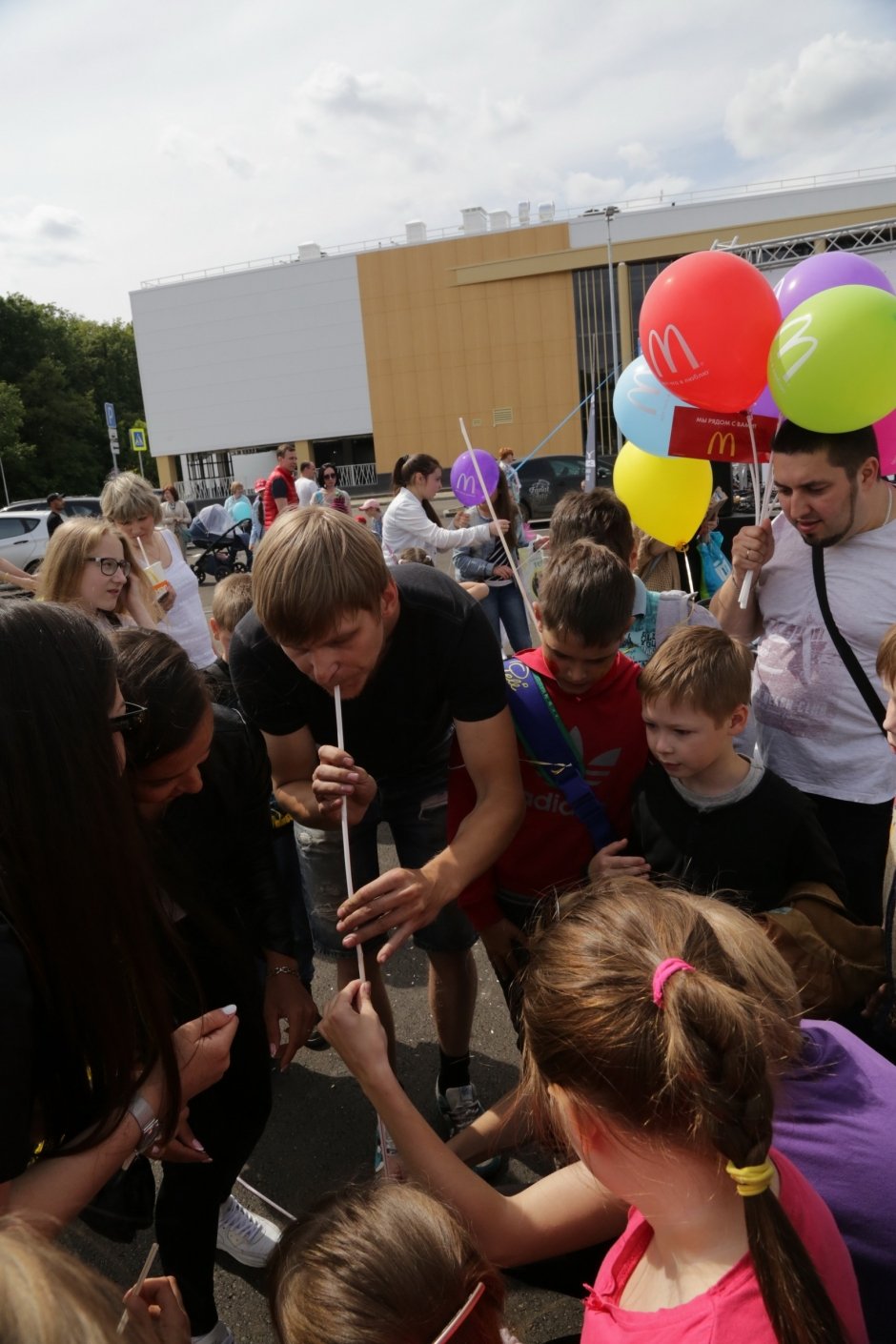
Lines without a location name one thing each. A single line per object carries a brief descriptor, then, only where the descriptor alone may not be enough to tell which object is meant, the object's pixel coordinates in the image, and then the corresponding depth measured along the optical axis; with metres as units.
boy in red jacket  2.00
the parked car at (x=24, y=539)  15.87
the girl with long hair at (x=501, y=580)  6.32
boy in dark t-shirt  1.82
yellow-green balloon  2.21
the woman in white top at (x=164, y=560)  4.15
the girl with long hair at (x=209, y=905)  1.60
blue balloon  3.22
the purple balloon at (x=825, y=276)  2.79
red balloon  2.56
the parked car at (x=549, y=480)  18.69
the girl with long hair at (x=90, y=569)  3.21
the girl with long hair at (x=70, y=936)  1.10
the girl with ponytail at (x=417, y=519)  6.21
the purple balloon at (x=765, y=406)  2.79
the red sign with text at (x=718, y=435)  2.81
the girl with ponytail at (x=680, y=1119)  0.86
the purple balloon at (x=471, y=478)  5.99
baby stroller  14.67
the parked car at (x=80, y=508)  17.38
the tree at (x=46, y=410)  39.94
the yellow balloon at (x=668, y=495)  3.45
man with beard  2.15
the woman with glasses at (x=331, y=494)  11.18
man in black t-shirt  1.71
